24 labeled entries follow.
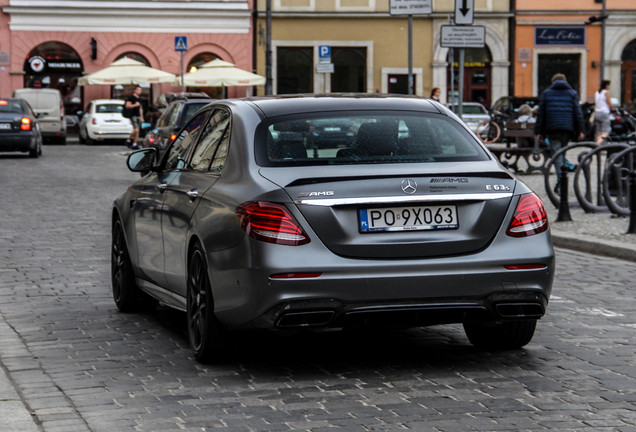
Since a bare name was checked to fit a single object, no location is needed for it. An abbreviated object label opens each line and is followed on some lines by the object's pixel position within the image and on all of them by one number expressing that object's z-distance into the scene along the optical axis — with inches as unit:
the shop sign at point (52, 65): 2033.7
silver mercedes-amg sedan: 249.4
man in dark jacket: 787.4
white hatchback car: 1766.7
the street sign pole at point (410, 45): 807.1
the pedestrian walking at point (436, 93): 1306.6
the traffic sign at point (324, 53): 1473.9
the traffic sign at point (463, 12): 700.0
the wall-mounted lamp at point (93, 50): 2058.3
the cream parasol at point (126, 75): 1813.5
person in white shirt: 1248.2
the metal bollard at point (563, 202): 605.0
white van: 1771.7
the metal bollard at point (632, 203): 525.0
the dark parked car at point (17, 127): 1307.8
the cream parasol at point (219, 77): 1760.6
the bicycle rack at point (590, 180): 632.4
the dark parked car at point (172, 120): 936.9
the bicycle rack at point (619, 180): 600.4
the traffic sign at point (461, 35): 706.2
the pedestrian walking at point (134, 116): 1460.4
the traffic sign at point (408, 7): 762.2
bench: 937.5
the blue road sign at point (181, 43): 1483.8
